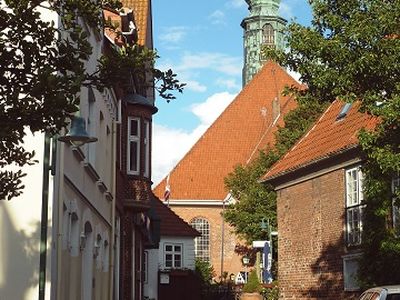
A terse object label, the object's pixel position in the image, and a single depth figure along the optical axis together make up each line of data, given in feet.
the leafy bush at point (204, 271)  179.55
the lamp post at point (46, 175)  36.78
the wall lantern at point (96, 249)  63.63
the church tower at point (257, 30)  271.92
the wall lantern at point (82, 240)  55.98
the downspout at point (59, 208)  44.65
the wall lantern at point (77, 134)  36.78
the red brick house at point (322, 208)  83.82
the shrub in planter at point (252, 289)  128.77
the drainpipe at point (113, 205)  73.15
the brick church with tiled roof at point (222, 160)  201.46
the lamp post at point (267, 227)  132.77
